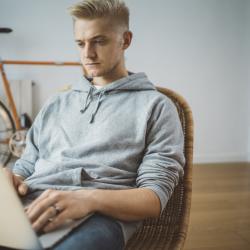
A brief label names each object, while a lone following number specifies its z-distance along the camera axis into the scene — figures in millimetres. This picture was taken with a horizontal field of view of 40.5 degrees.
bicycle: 3043
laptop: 453
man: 691
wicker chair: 917
